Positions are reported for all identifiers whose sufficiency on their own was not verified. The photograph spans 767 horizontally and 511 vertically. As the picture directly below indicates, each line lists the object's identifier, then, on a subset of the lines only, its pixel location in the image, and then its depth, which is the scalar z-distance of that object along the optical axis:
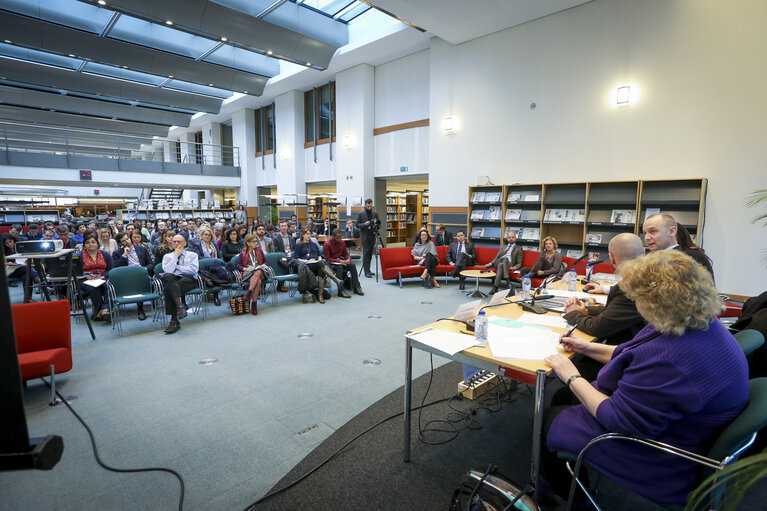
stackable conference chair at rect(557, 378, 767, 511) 1.19
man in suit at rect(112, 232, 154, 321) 5.73
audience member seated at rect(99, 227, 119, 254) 5.80
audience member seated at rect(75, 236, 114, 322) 5.08
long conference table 1.66
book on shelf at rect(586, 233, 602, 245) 6.85
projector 3.65
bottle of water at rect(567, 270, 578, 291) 3.30
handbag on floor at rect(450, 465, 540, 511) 1.53
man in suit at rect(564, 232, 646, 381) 1.96
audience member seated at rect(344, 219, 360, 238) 9.84
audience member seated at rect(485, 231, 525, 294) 6.71
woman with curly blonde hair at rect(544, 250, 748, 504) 1.26
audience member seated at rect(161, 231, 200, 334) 4.79
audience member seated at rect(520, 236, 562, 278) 6.15
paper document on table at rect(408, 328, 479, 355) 1.94
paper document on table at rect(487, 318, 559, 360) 1.85
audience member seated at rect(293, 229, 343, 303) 6.13
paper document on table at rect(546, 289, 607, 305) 2.90
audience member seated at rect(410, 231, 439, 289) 7.29
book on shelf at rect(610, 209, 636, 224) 6.45
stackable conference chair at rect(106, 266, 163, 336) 4.60
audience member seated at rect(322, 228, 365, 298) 6.59
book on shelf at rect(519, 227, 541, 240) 7.66
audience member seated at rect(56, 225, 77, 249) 6.61
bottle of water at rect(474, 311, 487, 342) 2.06
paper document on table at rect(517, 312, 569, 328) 2.29
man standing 8.11
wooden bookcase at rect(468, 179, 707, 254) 6.19
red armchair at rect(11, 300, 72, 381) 2.93
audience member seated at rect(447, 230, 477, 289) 7.29
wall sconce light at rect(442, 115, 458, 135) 8.85
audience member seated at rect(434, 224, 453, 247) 8.48
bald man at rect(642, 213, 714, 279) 2.73
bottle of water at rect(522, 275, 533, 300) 2.93
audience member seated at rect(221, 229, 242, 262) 6.48
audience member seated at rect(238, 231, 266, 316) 5.50
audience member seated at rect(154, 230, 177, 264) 5.83
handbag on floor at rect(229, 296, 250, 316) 5.40
